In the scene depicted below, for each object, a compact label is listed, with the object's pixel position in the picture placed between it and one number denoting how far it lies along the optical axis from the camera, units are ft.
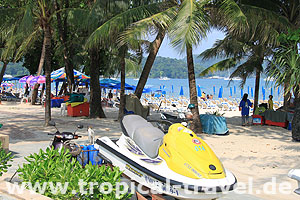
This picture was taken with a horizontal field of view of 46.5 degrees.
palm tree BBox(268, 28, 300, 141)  28.27
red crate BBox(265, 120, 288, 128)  51.42
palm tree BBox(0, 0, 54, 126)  41.45
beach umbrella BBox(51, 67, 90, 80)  84.76
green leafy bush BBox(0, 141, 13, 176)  17.20
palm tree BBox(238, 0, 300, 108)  53.11
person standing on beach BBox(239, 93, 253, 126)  50.93
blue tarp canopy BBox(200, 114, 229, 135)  42.55
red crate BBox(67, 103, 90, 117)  59.26
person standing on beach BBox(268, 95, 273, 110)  59.26
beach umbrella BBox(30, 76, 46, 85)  80.23
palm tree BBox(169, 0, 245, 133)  33.91
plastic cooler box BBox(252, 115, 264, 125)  53.62
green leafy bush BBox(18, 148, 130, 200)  13.05
